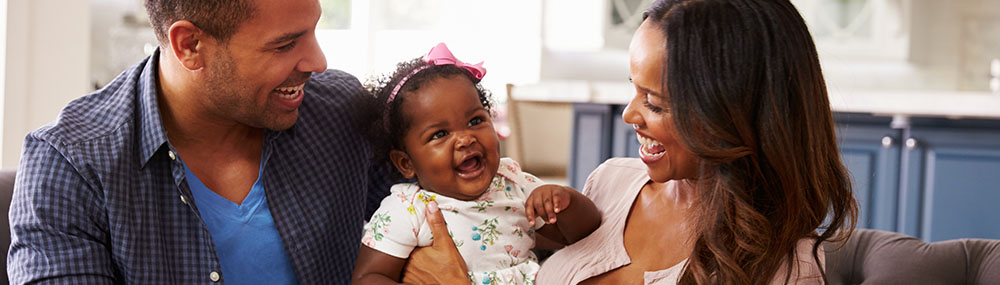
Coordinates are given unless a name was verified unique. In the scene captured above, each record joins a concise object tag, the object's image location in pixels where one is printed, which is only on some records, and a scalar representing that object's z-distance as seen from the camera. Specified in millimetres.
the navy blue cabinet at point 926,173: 3086
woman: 1247
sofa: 1538
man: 1479
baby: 1521
